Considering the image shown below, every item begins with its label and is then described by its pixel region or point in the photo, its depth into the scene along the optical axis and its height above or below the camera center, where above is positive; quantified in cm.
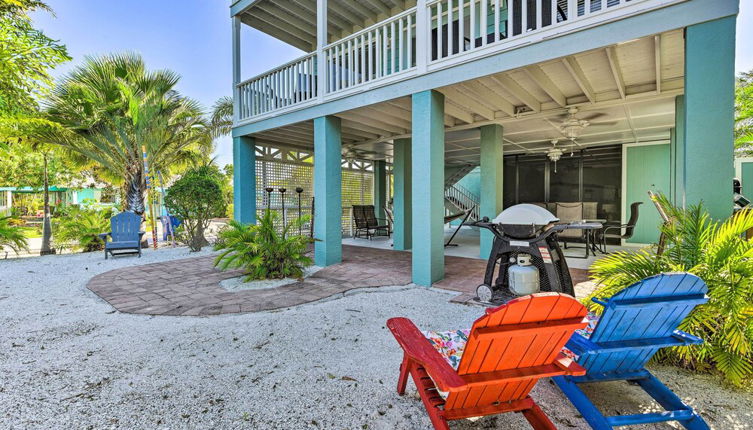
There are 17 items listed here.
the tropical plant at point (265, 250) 469 -67
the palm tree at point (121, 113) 802 +228
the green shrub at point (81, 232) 830 -68
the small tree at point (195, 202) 718 +4
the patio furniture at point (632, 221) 640 -41
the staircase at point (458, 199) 1395 +12
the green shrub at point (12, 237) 700 -68
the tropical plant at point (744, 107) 796 +232
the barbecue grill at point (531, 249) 308 -46
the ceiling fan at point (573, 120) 535 +136
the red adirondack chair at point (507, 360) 129 -70
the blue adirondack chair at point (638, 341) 153 -72
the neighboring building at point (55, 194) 1683 +71
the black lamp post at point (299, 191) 878 +31
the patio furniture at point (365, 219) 956 -48
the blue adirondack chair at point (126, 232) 691 -60
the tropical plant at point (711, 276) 196 -50
